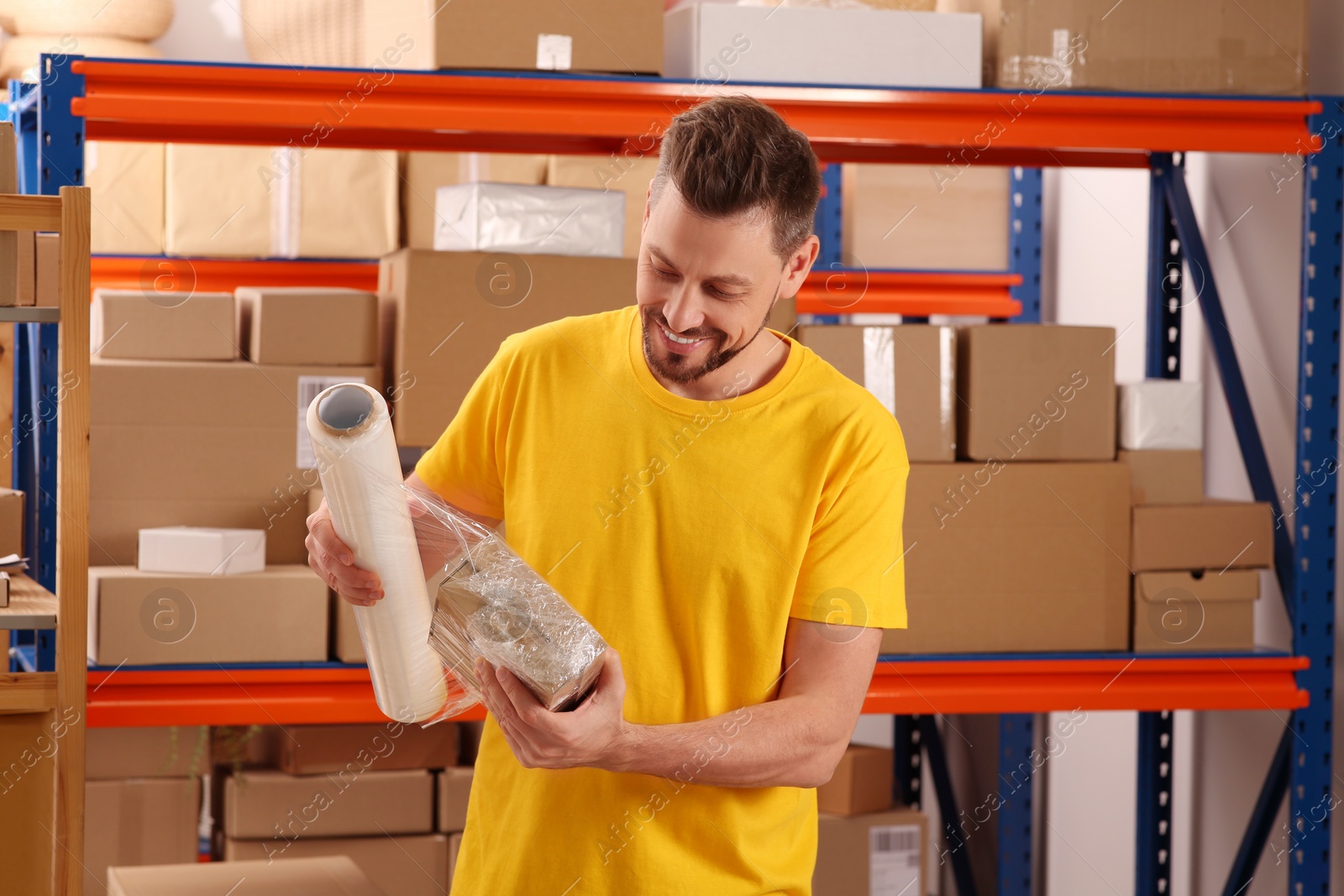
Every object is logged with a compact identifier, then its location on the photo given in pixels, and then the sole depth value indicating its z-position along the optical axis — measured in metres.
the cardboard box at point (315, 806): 2.86
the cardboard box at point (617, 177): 3.75
